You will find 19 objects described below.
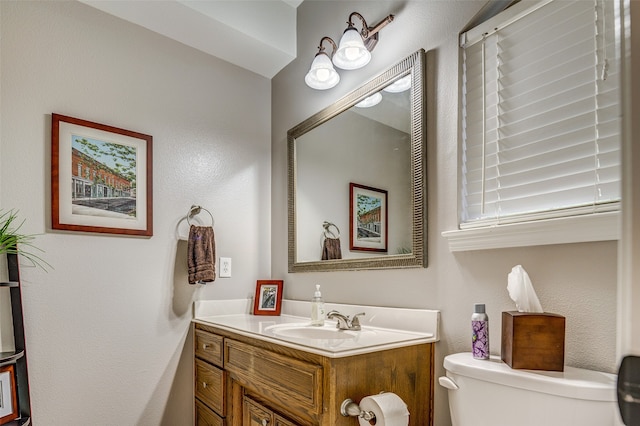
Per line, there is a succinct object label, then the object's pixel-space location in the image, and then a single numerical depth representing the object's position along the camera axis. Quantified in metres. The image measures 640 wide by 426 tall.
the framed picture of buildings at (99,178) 1.75
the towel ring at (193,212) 2.13
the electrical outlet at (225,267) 2.22
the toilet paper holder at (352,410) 1.12
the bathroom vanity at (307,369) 1.17
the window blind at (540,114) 1.05
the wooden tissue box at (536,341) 1.00
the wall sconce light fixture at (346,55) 1.73
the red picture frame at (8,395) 1.44
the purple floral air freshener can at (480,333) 1.17
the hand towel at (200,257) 2.01
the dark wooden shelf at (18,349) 1.50
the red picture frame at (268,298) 2.23
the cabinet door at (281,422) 1.34
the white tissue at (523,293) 1.08
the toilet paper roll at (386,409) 1.08
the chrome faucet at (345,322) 1.62
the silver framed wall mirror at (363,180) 1.57
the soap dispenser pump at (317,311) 1.79
